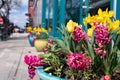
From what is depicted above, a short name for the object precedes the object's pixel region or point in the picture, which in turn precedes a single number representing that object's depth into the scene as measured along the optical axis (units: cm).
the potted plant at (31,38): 683
